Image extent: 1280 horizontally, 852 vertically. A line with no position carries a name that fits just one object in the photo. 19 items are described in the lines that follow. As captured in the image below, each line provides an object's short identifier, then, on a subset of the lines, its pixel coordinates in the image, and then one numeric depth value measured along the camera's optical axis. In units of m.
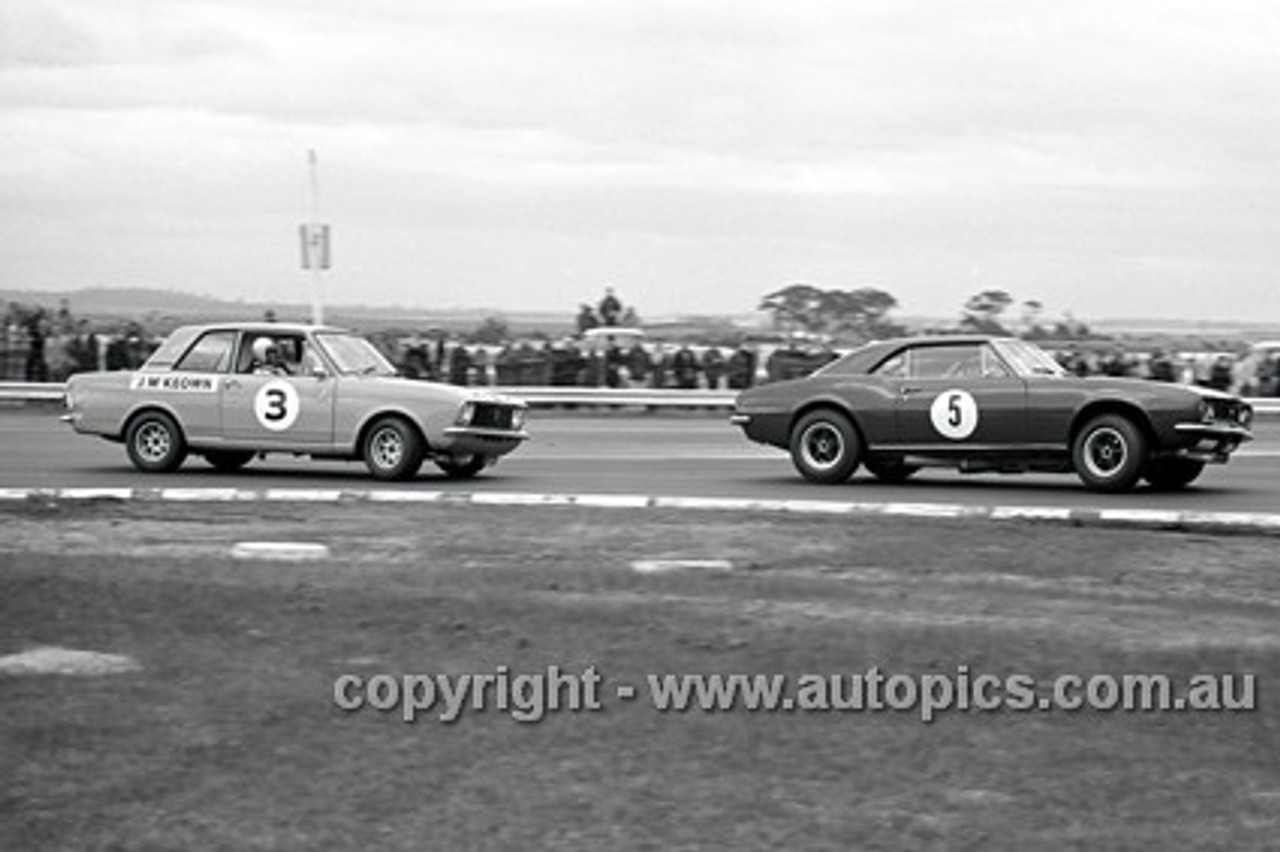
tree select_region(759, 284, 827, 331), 64.38
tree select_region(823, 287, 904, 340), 63.50
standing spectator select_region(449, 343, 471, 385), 36.41
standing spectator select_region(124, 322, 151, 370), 35.00
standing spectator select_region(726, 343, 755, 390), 37.91
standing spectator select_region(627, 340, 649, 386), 38.22
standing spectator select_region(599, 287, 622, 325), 43.04
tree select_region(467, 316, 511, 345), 62.94
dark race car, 16.80
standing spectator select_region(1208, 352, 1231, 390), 34.31
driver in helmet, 18.67
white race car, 18.16
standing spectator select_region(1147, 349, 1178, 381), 33.72
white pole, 31.66
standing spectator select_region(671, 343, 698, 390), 38.38
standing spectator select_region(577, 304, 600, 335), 51.41
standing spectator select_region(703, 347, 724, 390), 38.31
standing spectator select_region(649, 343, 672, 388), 38.44
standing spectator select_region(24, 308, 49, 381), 36.94
